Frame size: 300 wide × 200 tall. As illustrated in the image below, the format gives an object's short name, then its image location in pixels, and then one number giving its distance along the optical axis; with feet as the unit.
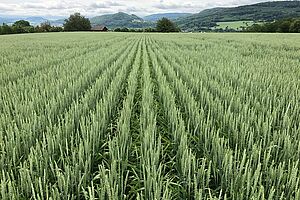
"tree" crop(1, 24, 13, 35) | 193.40
